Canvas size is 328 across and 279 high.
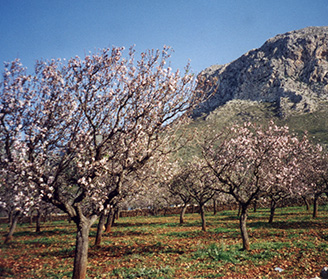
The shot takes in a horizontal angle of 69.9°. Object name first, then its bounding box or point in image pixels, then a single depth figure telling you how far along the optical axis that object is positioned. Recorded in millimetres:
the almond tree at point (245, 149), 15680
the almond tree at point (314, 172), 32719
